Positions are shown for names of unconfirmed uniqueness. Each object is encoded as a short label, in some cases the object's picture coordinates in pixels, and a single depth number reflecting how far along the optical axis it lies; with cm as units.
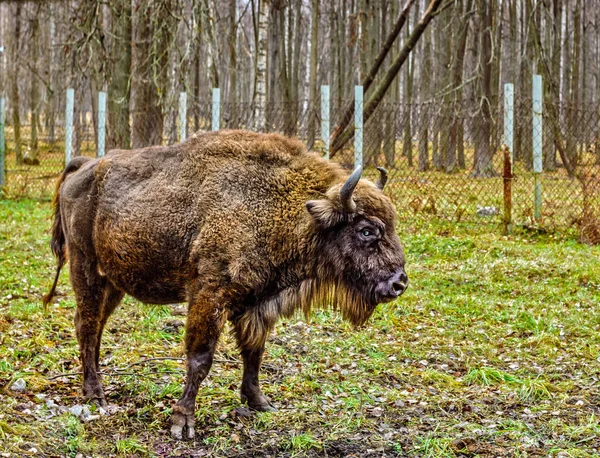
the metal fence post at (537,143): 1208
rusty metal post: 1182
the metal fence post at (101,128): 1495
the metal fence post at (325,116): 1266
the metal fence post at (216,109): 1352
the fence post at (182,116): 1378
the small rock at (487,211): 1316
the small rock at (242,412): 539
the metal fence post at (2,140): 1683
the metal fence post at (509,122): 1198
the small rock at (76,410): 527
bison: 514
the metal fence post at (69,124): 1568
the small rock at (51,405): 535
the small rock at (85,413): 524
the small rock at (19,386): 565
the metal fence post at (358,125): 1268
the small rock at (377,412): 549
